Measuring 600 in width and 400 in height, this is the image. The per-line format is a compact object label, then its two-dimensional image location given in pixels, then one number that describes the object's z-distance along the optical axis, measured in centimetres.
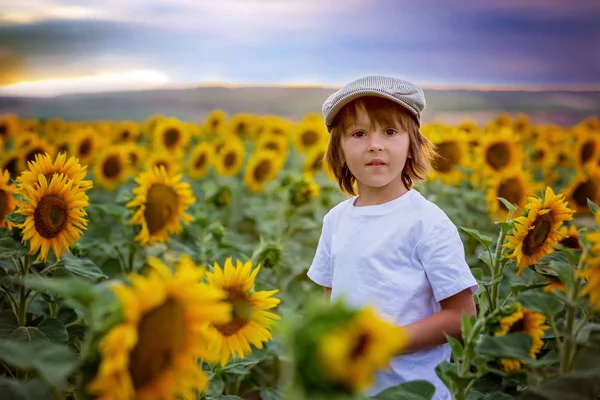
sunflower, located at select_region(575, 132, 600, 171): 557
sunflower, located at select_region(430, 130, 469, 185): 499
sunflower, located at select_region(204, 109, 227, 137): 830
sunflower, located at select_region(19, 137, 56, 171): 403
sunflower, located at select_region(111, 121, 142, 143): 713
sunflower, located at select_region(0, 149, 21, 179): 429
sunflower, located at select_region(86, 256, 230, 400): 115
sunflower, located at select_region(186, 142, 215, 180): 579
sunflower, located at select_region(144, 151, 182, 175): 443
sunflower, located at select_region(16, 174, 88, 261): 230
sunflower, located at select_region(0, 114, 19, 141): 646
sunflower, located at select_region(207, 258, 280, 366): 190
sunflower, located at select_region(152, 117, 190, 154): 605
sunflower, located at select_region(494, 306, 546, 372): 196
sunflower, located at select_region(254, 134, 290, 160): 622
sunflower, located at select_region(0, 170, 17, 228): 254
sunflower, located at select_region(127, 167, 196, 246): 307
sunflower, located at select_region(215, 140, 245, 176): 595
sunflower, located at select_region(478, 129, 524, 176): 478
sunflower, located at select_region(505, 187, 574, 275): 211
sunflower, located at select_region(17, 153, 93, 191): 244
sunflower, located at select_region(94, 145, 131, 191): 477
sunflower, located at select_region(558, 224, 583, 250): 245
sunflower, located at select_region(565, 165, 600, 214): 427
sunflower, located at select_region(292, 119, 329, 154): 677
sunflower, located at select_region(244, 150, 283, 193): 561
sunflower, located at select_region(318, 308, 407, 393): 104
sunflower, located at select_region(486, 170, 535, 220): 388
